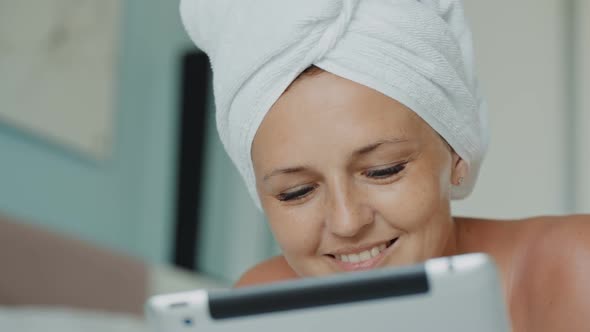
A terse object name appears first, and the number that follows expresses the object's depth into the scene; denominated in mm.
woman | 1045
